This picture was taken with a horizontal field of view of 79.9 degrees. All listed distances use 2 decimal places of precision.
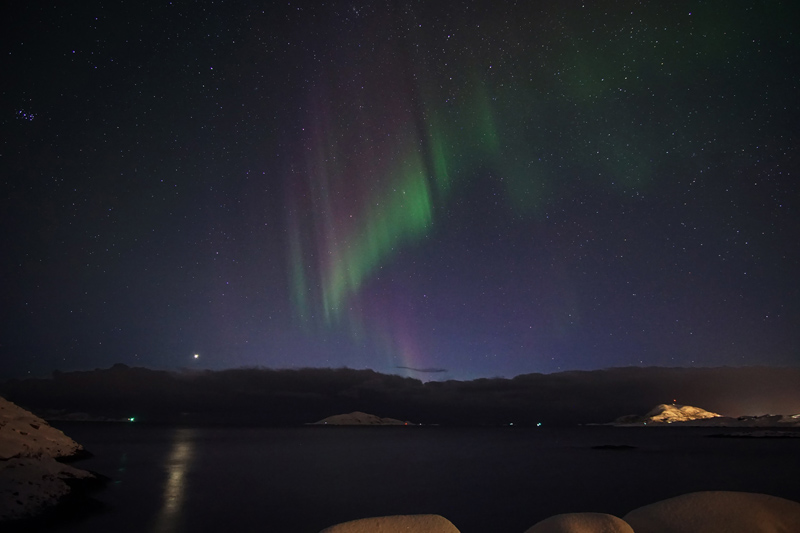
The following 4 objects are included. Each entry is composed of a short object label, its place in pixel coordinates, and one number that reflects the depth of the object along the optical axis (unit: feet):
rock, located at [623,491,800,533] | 37.29
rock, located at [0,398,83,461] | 88.58
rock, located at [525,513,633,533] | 34.68
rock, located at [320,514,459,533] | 36.04
